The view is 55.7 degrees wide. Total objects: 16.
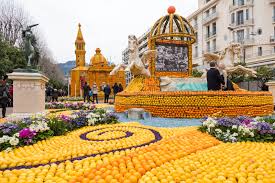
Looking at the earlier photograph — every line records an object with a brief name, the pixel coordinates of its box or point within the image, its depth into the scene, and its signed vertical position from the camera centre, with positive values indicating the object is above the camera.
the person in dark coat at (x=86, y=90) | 22.48 +0.51
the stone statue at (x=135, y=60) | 14.85 +2.05
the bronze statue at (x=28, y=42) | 11.25 +2.36
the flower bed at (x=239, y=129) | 5.71 -0.79
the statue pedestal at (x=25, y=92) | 10.22 +0.16
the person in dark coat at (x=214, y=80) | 11.10 +0.67
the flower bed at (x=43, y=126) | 5.70 -0.80
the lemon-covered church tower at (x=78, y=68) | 43.47 +4.88
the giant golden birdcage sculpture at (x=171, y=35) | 16.27 +3.77
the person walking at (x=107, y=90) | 22.33 +0.50
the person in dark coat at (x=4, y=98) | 12.52 -0.09
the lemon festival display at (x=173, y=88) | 10.54 +0.41
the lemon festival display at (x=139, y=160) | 3.34 -1.02
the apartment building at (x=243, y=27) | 42.72 +12.46
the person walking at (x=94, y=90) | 22.69 +0.46
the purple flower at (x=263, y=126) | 5.80 -0.70
